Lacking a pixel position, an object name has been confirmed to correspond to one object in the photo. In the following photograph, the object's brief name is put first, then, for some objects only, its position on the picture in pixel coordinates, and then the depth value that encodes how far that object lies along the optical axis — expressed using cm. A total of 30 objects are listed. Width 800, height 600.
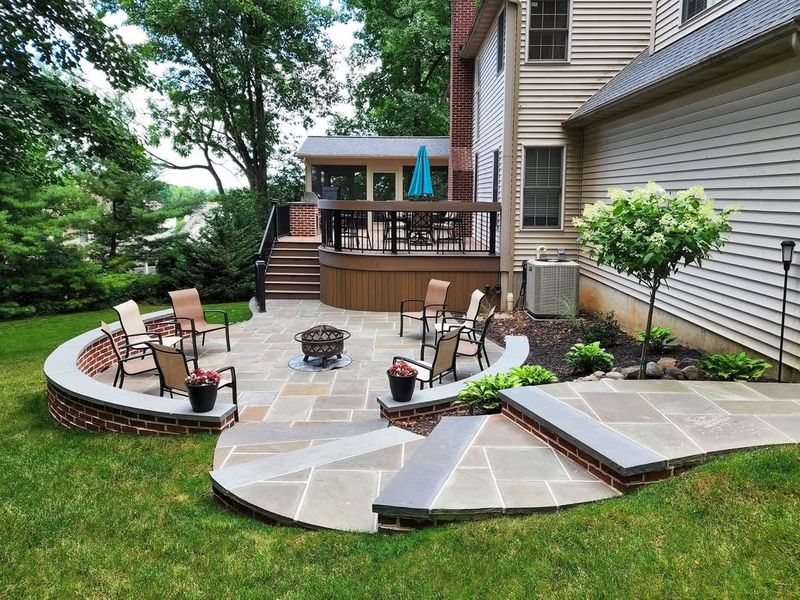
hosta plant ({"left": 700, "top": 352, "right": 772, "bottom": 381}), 538
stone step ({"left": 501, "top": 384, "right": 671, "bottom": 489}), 349
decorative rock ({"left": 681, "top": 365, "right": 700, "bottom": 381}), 563
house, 567
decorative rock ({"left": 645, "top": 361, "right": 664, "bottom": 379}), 582
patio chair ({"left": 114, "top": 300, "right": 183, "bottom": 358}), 765
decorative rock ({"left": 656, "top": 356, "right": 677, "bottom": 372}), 593
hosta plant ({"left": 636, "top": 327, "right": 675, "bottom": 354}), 708
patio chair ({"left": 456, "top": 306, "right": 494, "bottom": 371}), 707
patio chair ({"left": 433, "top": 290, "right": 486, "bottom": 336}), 845
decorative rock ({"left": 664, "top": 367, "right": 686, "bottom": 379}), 568
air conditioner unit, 1050
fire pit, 759
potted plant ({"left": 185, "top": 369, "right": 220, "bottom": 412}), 532
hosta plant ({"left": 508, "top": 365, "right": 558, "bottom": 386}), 551
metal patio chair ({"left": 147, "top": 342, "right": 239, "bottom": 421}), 579
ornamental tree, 519
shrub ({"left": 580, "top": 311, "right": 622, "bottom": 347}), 806
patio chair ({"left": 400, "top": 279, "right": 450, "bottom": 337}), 982
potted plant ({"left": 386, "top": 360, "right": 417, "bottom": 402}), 546
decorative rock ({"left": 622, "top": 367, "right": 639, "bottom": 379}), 589
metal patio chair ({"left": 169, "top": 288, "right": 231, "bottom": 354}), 874
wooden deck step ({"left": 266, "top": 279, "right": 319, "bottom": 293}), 1351
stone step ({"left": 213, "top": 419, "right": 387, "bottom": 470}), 483
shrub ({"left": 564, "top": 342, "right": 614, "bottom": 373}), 652
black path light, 511
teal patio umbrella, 1492
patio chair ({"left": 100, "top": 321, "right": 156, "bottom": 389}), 667
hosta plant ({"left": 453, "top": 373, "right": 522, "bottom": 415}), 537
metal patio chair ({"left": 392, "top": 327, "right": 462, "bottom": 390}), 618
